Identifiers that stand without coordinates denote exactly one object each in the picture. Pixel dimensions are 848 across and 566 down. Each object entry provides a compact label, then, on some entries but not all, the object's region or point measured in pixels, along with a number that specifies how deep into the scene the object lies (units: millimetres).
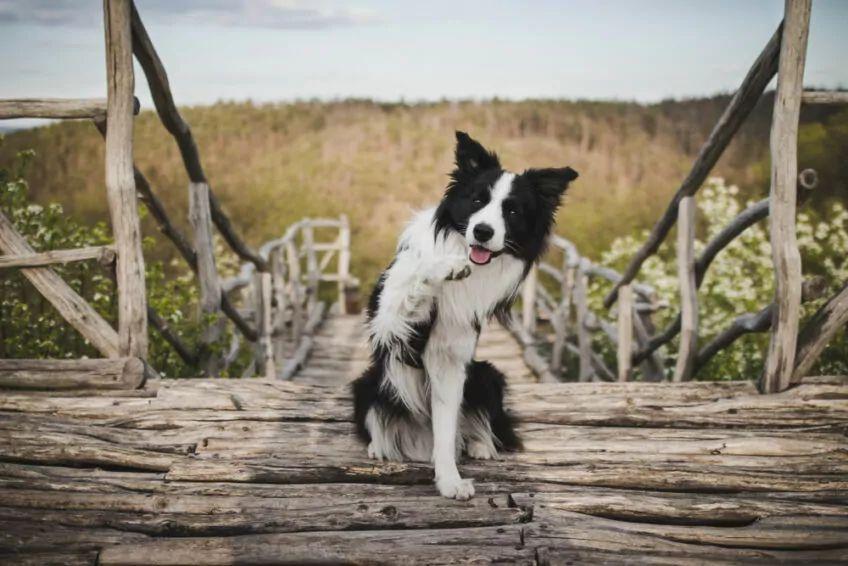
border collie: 2402
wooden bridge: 2102
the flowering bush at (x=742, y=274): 5794
